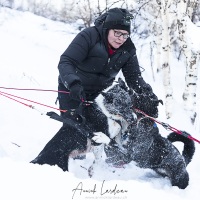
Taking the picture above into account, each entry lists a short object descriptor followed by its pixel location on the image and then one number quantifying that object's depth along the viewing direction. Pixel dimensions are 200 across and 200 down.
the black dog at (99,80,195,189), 6.62
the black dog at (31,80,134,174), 6.27
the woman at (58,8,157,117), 6.38
